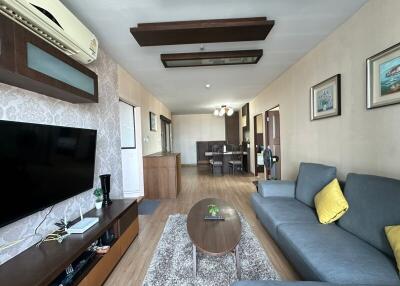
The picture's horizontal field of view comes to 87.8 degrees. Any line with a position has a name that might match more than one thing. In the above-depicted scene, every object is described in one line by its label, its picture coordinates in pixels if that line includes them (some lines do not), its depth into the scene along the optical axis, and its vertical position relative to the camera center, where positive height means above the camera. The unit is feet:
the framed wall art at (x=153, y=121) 17.47 +1.48
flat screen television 4.17 -0.62
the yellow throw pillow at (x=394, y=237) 4.11 -2.19
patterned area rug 5.90 -4.03
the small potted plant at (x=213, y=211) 7.21 -2.58
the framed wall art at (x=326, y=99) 8.04 +1.50
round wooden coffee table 5.36 -2.79
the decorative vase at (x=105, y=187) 7.98 -1.86
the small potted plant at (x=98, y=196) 7.65 -2.14
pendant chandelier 21.32 +2.73
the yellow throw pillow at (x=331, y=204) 6.19 -2.15
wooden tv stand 3.93 -2.55
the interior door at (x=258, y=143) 20.94 -0.73
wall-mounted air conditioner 4.15 +2.69
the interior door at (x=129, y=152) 14.34 -0.92
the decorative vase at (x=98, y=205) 7.77 -2.45
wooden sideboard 14.67 -2.76
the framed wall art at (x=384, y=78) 5.60 +1.58
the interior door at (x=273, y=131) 17.61 +0.38
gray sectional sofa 4.12 -2.71
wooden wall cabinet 3.82 +1.67
